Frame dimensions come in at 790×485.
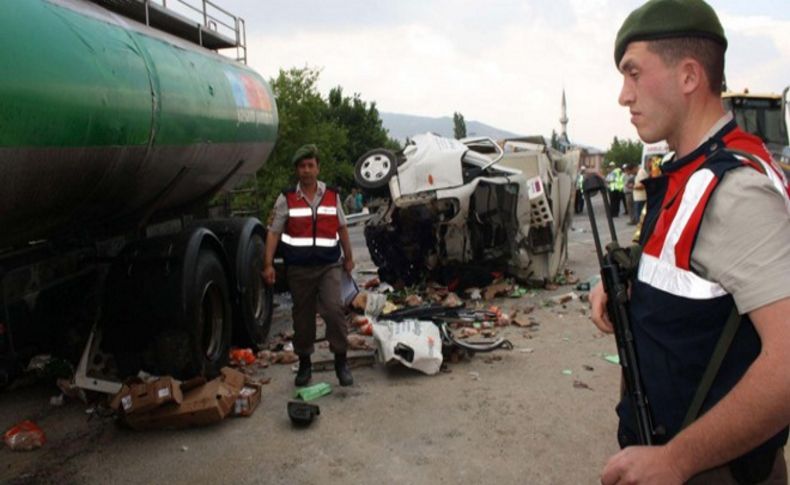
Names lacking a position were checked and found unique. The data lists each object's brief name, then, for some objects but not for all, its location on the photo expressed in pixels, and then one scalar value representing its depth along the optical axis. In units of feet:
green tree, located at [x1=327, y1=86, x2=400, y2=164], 143.95
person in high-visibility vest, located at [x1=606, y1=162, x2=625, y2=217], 63.83
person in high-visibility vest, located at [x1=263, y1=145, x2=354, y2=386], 18.26
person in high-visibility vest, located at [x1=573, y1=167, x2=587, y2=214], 66.16
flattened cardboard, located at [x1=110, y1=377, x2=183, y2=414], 14.28
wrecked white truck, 27.48
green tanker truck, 10.69
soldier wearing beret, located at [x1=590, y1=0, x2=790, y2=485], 3.75
